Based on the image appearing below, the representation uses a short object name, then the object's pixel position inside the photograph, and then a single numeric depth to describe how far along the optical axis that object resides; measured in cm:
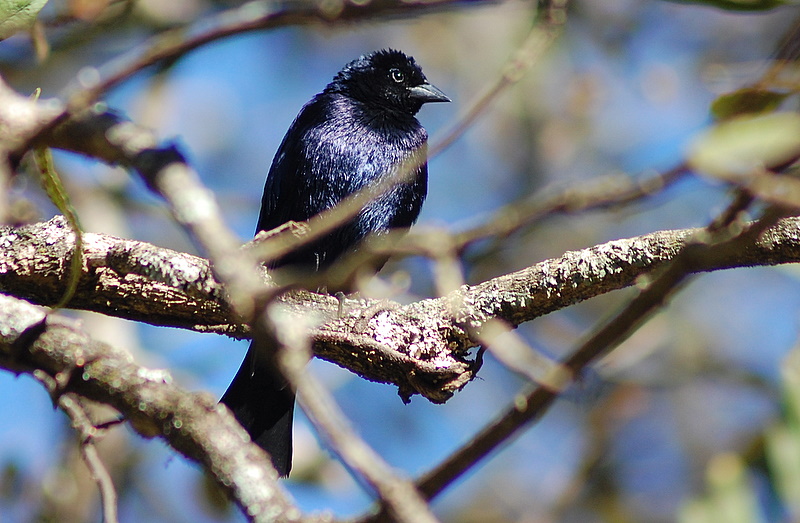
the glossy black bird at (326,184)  509
